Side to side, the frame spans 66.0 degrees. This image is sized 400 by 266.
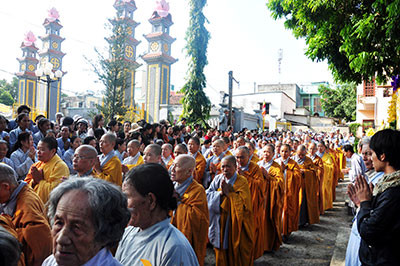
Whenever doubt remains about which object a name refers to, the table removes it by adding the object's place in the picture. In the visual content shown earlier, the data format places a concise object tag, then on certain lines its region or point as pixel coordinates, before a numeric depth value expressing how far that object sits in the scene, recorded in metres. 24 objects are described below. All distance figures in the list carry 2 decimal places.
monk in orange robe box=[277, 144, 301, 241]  6.34
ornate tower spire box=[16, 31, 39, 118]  28.14
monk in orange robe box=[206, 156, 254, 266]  4.27
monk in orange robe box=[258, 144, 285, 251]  5.57
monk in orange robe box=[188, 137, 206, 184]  6.36
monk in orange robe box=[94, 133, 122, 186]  4.73
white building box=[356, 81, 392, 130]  23.78
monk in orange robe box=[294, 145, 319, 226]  7.07
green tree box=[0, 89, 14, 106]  35.78
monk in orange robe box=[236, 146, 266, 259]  5.07
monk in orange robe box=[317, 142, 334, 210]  8.91
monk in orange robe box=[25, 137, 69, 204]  3.85
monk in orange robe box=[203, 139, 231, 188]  6.43
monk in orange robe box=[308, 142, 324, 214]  8.15
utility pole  17.78
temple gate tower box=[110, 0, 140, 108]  24.58
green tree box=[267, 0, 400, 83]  4.97
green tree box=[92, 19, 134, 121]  12.38
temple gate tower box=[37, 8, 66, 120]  27.28
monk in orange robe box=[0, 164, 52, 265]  2.46
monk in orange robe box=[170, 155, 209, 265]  3.34
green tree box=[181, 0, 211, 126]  19.45
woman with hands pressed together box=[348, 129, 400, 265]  2.19
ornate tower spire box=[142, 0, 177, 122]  23.19
